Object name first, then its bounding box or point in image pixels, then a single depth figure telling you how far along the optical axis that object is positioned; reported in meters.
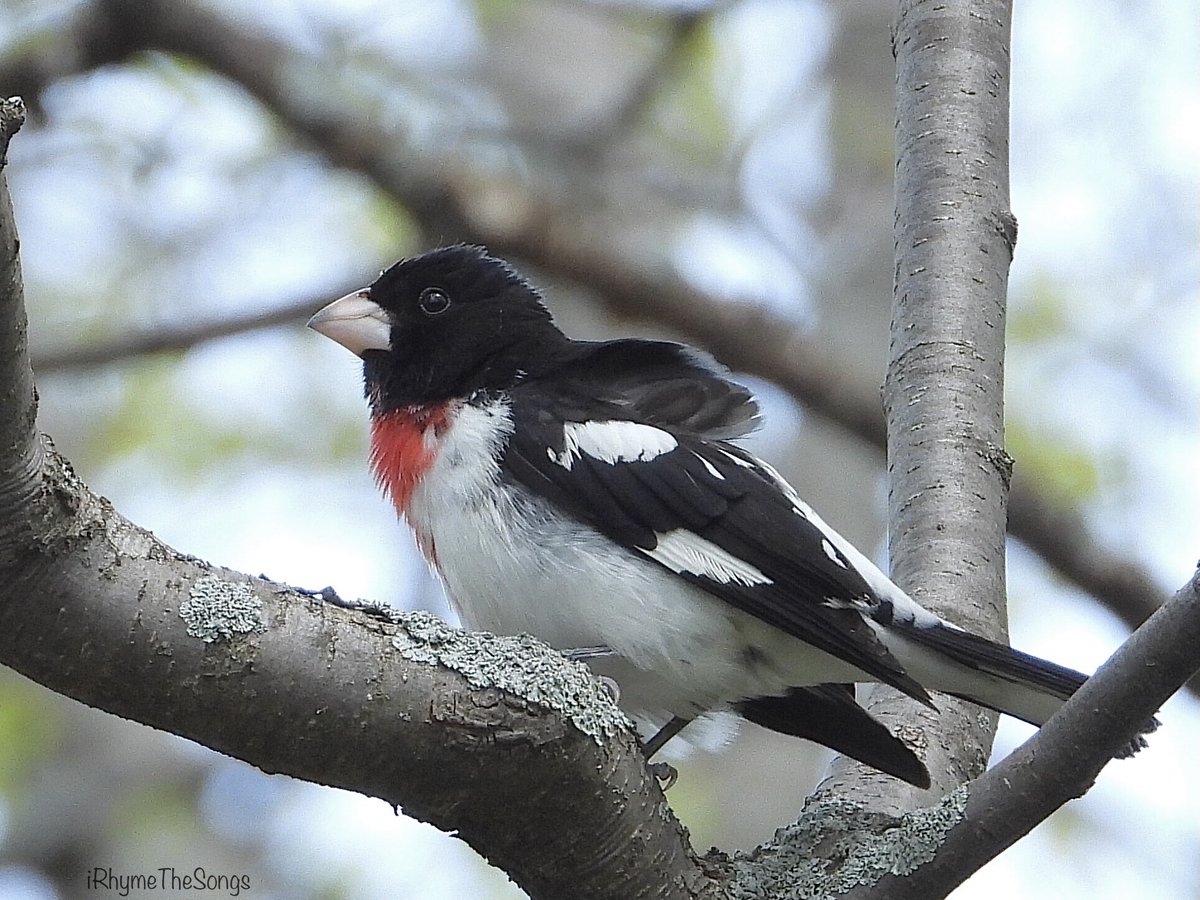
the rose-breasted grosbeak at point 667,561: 5.90
